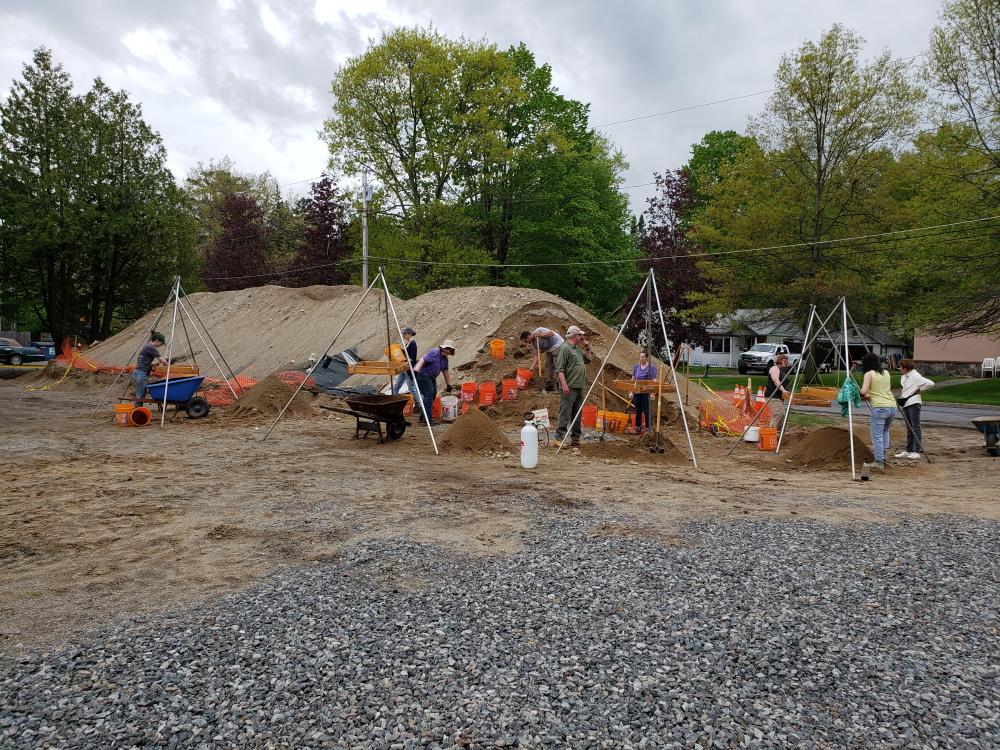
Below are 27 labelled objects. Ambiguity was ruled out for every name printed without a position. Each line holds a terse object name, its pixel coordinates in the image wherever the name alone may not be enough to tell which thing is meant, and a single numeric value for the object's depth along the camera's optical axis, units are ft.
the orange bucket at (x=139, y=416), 43.32
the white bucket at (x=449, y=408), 46.55
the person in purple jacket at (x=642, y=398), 39.52
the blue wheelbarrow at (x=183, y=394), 45.42
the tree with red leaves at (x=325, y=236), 123.75
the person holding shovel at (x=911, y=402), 35.42
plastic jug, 31.14
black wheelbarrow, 37.96
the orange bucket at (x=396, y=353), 51.50
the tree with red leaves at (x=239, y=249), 135.44
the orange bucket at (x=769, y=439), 39.52
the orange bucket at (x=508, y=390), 51.62
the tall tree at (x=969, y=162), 65.46
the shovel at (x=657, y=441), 35.59
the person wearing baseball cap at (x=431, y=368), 41.27
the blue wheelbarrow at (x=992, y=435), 36.22
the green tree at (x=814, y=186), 76.13
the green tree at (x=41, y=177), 95.20
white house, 136.46
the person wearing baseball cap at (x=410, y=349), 42.28
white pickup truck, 121.08
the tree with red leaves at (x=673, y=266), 101.86
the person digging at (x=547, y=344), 42.45
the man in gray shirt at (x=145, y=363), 44.62
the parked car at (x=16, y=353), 108.17
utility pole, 93.11
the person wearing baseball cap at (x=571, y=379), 36.11
